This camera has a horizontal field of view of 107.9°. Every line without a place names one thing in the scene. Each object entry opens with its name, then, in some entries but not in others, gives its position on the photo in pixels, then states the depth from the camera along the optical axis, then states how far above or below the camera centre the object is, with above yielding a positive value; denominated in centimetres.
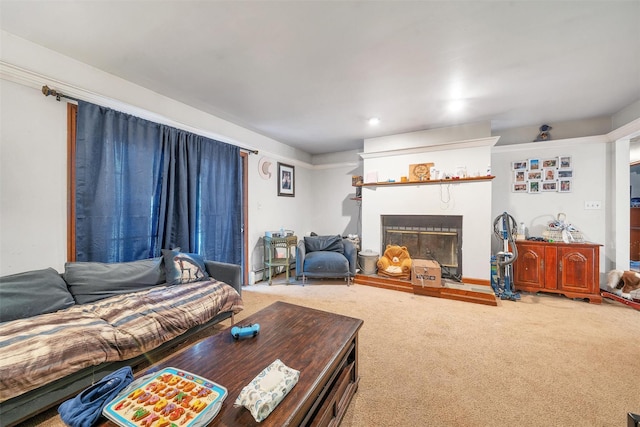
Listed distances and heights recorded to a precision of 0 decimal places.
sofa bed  121 -73
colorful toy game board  82 -73
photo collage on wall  345 +58
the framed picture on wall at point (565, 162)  344 +75
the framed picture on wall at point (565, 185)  344 +41
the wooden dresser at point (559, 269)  302 -77
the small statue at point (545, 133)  352 +121
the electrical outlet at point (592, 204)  330 +12
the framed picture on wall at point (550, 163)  351 +76
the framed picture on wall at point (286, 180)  450 +65
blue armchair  374 -81
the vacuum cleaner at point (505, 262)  313 -69
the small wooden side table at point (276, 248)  385 -61
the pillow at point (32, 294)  151 -57
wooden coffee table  94 -77
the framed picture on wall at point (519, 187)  368 +41
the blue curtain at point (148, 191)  209 +24
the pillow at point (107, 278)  185 -57
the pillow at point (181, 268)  232 -56
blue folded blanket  83 -73
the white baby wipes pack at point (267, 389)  87 -72
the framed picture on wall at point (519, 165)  367 +76
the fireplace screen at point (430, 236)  380 -41
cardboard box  327 -89
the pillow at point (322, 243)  415 -55
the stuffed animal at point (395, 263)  370 -83
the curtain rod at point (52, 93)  187 +99
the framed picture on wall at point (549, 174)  352 +59
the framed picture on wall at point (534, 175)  360 +58
